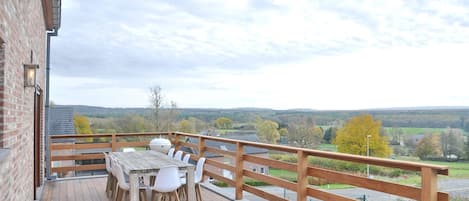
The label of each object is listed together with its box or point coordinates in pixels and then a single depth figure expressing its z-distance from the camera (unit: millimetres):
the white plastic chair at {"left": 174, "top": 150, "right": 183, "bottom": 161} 5608
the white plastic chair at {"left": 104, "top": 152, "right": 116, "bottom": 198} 5863
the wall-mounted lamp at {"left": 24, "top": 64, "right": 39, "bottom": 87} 3549
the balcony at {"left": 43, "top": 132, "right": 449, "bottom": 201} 2988
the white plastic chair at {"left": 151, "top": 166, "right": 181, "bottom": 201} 4438
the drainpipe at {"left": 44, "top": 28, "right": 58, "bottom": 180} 7118
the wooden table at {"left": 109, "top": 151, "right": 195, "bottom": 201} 4414
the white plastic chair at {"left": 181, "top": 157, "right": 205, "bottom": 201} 4973
